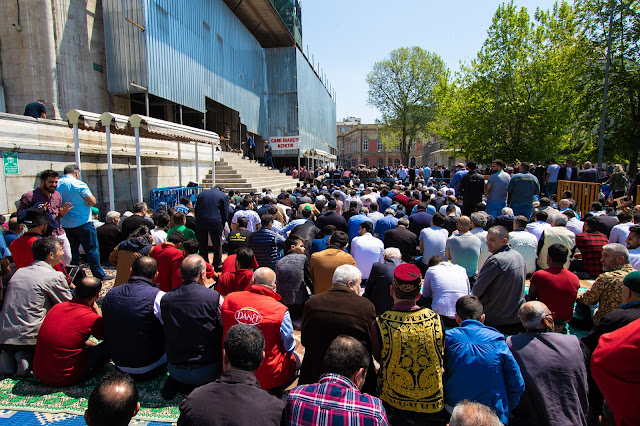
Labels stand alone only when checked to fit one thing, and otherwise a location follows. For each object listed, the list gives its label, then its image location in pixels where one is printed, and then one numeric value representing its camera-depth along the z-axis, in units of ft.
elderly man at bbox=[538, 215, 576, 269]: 19.70
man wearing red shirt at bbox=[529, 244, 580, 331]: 13.35
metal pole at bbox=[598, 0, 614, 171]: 44.88
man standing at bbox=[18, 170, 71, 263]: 17.90
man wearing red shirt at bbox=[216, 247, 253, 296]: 14.11
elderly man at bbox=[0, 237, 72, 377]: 11.60
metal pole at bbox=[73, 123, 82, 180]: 26.21
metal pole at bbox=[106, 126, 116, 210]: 28.13
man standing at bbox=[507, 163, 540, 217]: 28.58
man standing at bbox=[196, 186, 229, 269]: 23.58
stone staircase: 54.24
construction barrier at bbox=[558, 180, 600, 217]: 38.99
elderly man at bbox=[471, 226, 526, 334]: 13.33
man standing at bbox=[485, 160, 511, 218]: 29.19
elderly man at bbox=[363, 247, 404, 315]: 14.14
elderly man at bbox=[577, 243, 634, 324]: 12.35
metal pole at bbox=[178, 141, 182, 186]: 43.05
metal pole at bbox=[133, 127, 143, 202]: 30.30
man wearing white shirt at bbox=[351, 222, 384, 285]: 18.98
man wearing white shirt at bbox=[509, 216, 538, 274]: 19.55
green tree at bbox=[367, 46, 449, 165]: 153.89
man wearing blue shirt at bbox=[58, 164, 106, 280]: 19.47
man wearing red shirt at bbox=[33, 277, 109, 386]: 11.00
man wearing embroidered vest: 8.57
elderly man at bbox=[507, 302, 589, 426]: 8.20
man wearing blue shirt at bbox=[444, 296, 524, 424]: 8.22
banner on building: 83.76
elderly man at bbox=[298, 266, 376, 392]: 9.46
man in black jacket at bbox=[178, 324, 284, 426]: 6.14
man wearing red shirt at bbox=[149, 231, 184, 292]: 16.33
